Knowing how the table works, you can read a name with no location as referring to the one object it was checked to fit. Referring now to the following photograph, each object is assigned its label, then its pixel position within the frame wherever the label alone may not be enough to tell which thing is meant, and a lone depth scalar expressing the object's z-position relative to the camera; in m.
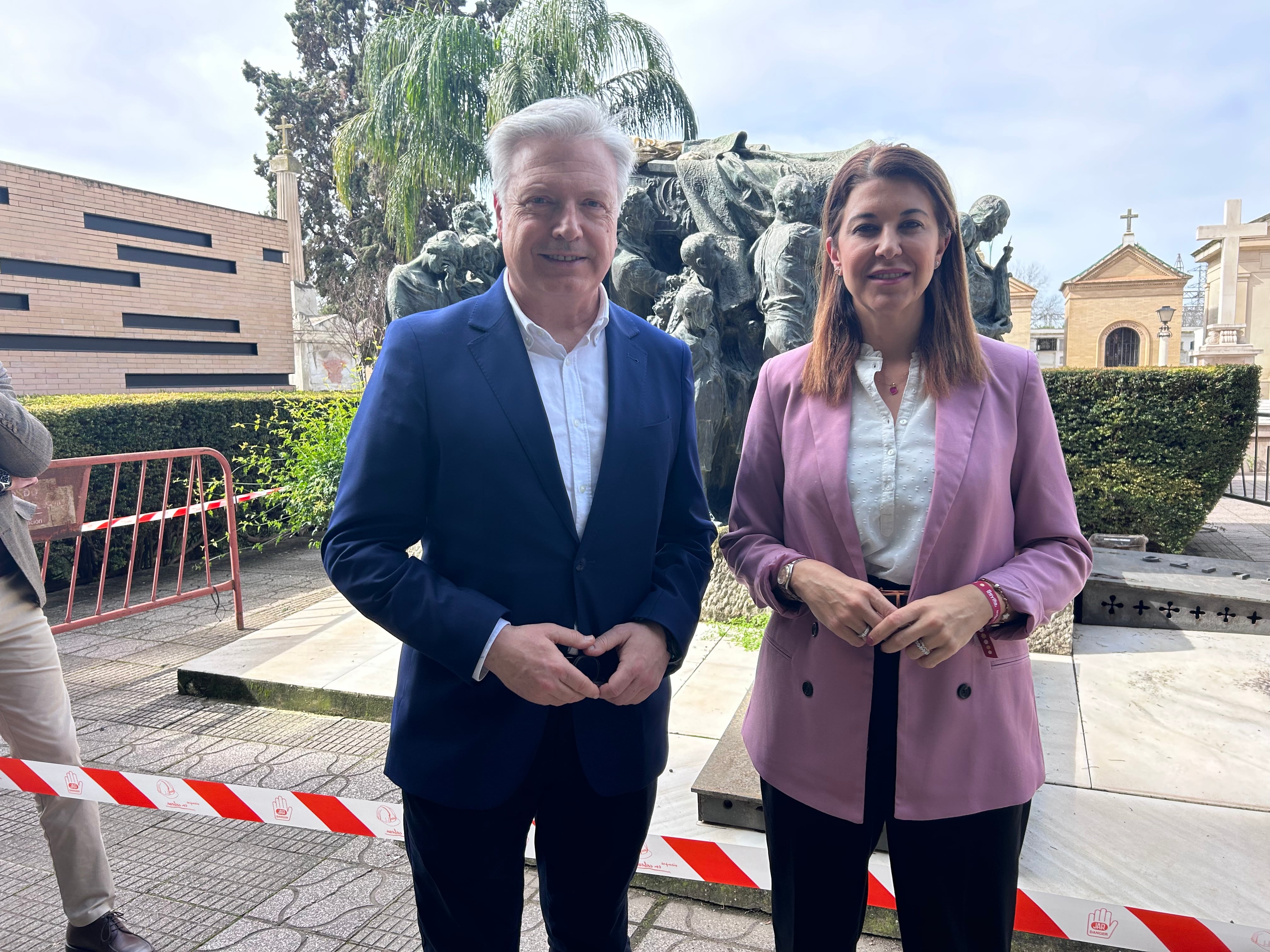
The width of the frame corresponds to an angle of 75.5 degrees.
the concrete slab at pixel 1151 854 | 2.23
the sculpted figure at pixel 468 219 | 6.20
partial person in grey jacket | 2.15
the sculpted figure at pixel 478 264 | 5.75
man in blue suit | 1.35
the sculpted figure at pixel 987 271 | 4.97
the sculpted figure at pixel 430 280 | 5.67
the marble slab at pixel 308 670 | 3.92
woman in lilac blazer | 1.40
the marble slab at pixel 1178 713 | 2.90
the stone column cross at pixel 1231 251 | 32.25
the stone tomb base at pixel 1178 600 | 4.36
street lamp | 28.47
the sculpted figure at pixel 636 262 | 5.57
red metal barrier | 4.30
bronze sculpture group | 4.77
